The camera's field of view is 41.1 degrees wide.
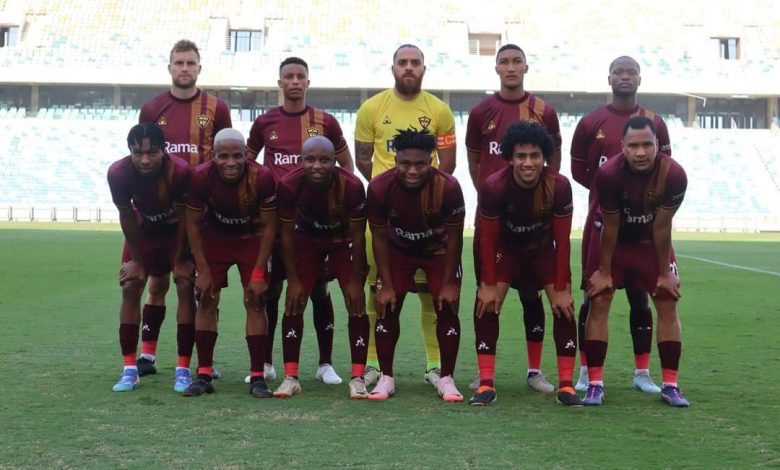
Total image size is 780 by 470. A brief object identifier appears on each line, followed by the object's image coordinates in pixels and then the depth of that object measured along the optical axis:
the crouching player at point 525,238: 5.70
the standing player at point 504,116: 6.49
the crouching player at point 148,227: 6.02
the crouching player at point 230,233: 5.95
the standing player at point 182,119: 6.71
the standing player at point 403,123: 6.67
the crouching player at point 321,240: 5.95
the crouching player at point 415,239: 5.86
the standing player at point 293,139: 6.61
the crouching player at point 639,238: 5.66
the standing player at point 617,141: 6.29
